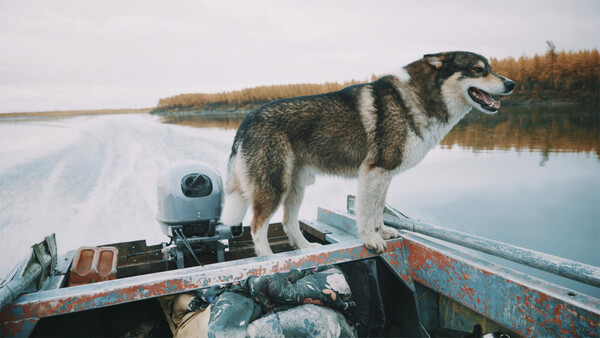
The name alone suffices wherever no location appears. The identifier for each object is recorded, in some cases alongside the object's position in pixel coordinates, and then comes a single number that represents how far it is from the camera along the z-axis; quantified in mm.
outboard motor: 2891
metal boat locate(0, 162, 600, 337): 1709
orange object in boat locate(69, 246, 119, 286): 2473
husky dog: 2871
